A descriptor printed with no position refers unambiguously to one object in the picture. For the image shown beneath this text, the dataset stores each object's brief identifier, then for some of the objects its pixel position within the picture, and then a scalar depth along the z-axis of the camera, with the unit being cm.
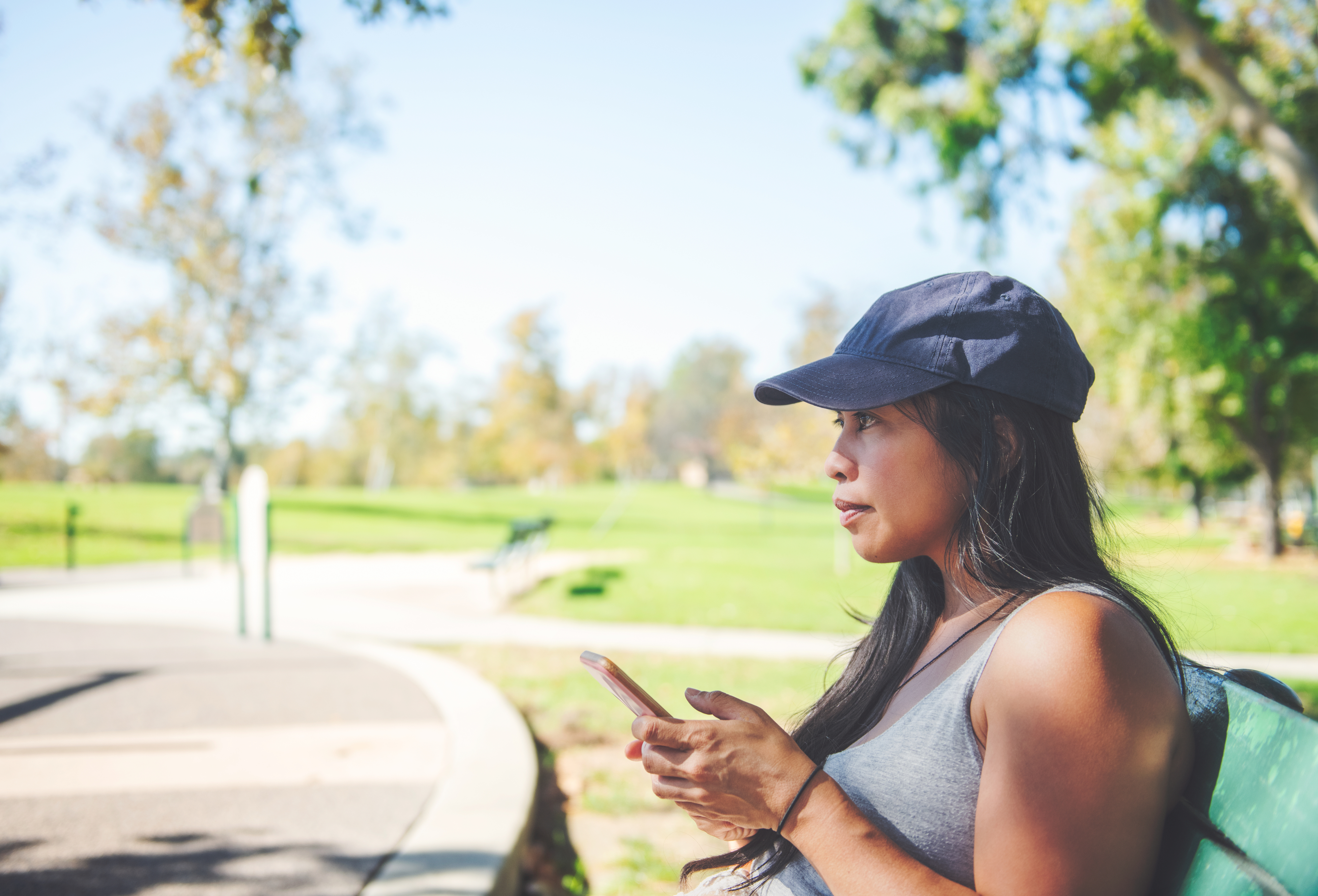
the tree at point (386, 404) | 5853
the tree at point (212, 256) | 2425
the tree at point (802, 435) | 1402
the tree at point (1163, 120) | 822
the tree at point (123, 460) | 3972
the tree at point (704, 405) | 4952
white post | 752
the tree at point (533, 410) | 4600
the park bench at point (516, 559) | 1092
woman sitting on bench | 104
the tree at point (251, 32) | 378
